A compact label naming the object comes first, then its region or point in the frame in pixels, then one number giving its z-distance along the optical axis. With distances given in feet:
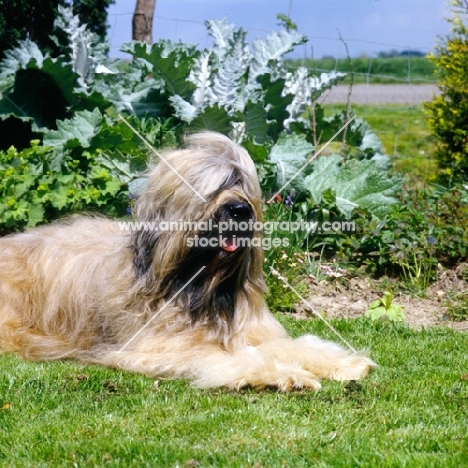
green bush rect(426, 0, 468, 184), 31.53
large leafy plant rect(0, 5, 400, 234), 24.61
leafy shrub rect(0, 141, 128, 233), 23.09
